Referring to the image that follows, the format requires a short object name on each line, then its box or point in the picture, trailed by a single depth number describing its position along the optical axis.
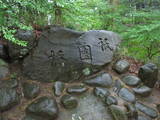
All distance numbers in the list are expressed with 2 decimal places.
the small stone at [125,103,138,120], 3.35
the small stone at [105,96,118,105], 3.51
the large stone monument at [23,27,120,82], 3.83
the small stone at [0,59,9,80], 3.69
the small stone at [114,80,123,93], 3.83
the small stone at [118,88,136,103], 3.66
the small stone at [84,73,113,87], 3.80
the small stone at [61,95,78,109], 3.45
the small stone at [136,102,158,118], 3.49
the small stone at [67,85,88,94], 3.65
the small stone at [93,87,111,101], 3.63
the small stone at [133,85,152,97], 3.83
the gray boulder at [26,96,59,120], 3.22
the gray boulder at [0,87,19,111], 3.26
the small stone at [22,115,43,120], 3.22
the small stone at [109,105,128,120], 3.26
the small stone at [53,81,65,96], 3.63
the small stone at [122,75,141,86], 3.93
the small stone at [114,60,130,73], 4.09
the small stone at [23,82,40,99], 3.53
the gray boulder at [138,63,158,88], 3.90
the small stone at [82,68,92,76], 3.94
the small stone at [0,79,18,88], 3.51
